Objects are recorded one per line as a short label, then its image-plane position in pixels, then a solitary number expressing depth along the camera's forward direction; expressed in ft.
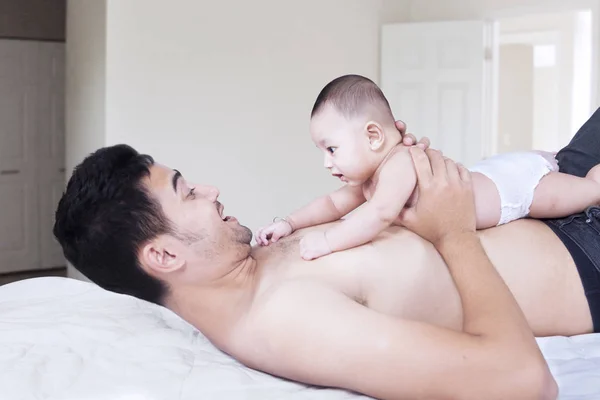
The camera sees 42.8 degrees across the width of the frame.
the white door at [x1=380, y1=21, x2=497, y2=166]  19.54
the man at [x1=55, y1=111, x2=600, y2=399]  4.20
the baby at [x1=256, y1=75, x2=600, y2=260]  5.15
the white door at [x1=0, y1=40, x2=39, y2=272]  23.88
